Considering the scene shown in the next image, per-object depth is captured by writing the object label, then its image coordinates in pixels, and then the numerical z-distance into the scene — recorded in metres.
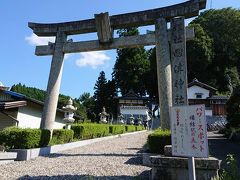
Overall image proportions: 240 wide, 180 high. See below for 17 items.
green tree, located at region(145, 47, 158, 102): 35.27
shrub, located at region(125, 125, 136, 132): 20.45
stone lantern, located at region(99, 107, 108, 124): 20.33
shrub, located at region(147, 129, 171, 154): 6.16
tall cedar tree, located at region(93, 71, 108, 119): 36.33
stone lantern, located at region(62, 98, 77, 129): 11.16
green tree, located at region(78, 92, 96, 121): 35.96
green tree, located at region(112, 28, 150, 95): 36.92
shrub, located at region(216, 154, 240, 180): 3.54
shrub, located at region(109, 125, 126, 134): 16.09
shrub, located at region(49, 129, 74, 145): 8.95
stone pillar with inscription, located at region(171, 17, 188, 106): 5.70
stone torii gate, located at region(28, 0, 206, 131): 7.76
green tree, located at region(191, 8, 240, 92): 33.75
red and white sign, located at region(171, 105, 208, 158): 2.89
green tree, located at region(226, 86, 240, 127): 12.85
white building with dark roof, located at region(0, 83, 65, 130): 11.03
